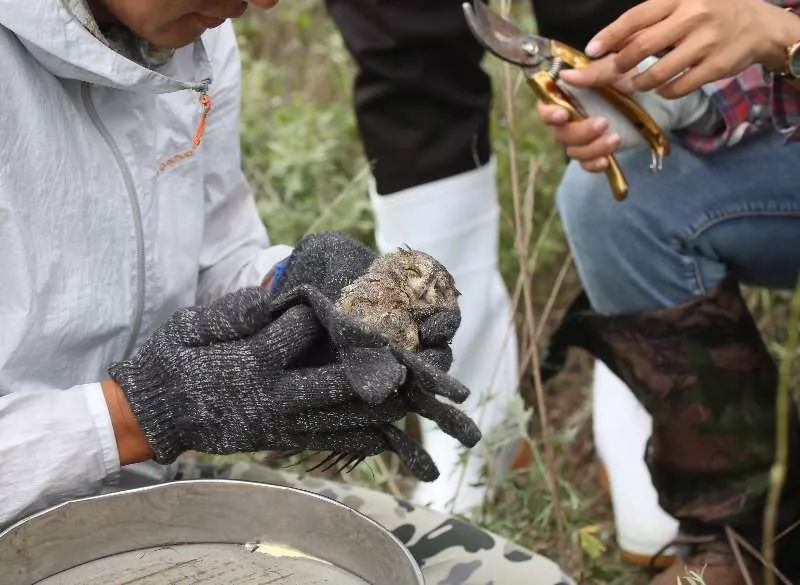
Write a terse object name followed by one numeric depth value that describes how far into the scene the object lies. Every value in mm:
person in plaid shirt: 1883
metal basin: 1351
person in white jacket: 1354
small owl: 1395
